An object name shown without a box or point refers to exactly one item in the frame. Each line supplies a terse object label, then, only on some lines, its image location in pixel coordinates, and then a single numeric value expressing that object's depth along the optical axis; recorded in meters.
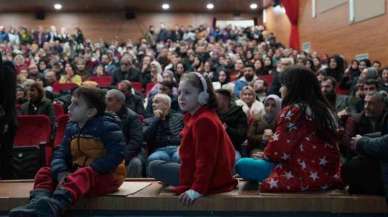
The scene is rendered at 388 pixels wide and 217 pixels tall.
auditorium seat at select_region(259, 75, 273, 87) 9.74
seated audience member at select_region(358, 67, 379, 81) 7.06
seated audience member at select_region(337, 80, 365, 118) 6.03
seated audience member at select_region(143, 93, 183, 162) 5.18
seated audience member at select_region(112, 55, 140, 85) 10.20
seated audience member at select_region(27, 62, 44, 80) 9.56
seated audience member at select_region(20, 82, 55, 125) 6.10
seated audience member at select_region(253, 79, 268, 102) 7.50
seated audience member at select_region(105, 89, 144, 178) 4.91
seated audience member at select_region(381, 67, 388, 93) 7.40
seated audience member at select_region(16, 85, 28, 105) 6.59
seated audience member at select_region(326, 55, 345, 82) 9.98
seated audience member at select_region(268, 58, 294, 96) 7.91
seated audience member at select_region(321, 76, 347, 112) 5.81
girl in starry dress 3.00
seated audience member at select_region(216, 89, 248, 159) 5.12
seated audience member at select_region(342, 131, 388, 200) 2.94
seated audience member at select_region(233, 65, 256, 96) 8.53
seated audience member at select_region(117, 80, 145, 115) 6.67
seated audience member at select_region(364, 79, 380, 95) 5.72
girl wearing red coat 2.89
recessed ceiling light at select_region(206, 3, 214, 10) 20.91
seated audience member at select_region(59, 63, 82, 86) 10.45
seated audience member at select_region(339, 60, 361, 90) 8.89
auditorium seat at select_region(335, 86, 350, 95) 8.74
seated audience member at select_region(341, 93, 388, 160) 3.90
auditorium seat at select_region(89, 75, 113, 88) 10.48
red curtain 16.55
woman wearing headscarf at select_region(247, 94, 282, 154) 5.05
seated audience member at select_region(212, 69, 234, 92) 9.10
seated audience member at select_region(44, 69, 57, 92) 9.21
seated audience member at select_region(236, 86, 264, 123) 5.35
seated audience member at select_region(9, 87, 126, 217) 2.94
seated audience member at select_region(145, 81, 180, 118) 6.61
